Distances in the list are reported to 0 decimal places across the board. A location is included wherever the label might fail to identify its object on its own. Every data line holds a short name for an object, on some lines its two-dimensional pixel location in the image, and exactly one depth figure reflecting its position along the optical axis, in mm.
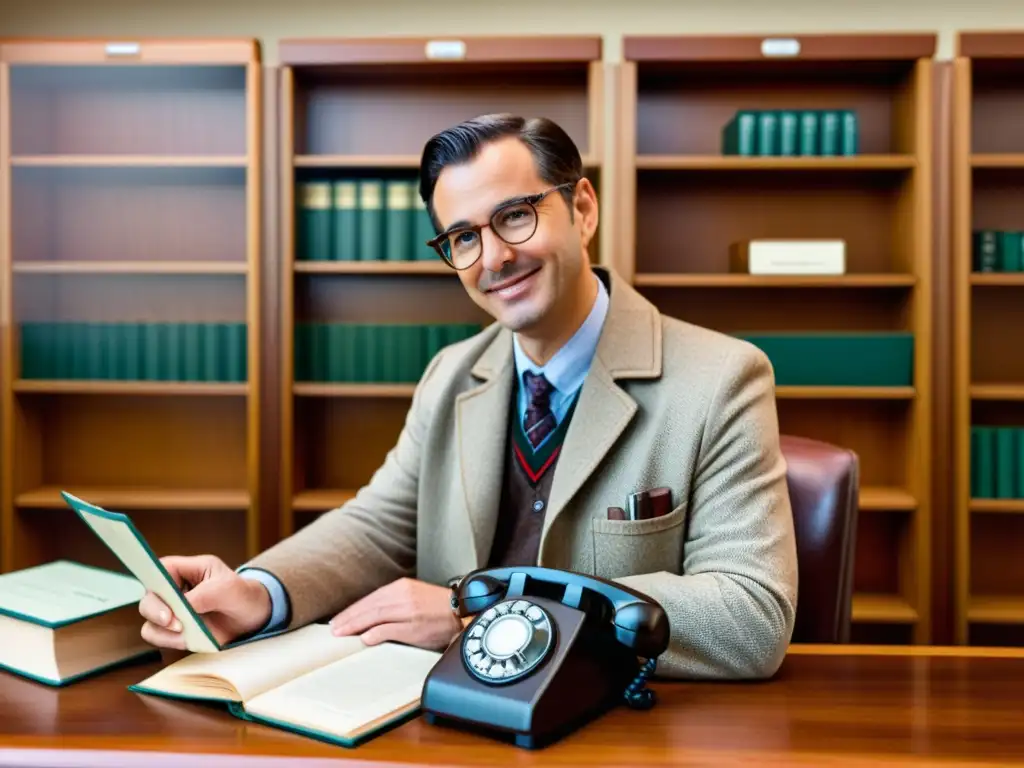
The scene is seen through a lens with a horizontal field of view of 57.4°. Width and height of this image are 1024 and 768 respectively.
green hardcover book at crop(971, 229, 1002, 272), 3088
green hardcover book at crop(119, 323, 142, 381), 3234
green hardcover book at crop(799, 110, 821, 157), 3062
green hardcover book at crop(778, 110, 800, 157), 3061
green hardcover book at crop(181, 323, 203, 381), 3225
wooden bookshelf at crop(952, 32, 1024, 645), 2986
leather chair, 1475
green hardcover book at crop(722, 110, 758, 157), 3064
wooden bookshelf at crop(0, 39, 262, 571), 3246
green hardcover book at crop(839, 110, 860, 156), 3066
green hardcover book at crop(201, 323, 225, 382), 3223
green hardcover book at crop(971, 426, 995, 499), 3088
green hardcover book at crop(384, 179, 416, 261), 3188
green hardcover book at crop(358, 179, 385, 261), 3191
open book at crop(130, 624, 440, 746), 914
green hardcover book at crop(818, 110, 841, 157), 3064
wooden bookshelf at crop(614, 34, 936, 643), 3193
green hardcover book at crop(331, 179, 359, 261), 3193
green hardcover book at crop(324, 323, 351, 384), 3242
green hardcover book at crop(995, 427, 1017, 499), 3088
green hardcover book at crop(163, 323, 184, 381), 3234
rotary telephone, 893
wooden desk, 858
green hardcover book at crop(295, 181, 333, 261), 3197
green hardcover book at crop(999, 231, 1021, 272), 3086
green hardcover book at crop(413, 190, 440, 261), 3180
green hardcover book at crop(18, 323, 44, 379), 3250
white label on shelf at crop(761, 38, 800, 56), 2973
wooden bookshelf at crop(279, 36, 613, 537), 3074
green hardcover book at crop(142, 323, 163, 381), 3236
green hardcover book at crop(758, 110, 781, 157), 3062
